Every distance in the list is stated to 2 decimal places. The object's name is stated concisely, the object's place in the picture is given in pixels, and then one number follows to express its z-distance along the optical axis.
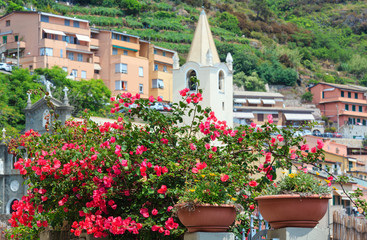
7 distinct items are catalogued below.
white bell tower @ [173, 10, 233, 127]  58.72
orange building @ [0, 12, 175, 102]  77.56
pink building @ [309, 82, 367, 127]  98.75
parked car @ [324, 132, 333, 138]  91.11
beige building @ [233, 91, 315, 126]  93.00
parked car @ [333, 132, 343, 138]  92.44
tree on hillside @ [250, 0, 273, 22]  146.75
